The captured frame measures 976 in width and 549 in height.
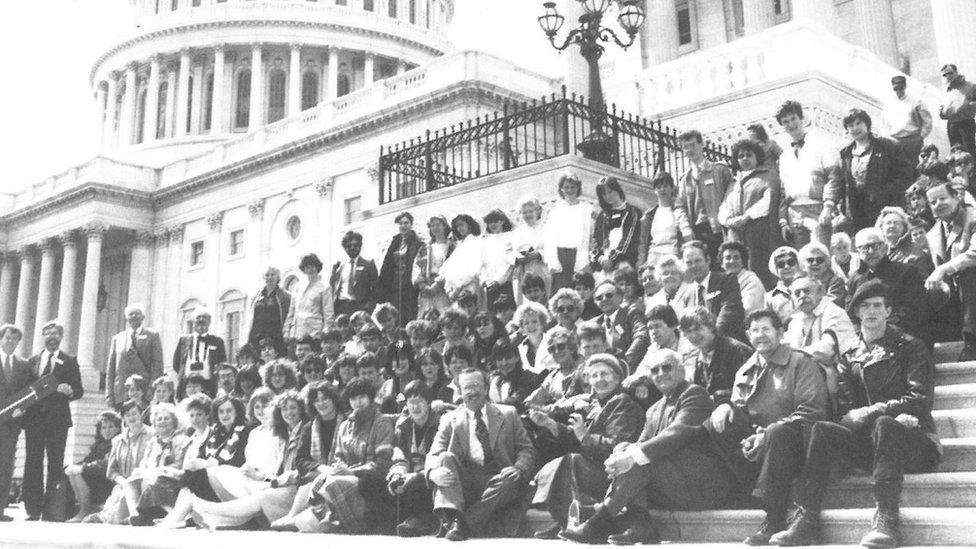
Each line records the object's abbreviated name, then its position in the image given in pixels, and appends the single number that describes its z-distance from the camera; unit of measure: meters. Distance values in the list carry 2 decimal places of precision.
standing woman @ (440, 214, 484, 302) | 12.71
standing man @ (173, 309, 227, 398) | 14.52
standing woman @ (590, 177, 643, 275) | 11.95
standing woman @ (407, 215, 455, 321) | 13.43
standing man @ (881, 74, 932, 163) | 13.22
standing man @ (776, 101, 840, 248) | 10.99
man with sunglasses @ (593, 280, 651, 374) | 8.77
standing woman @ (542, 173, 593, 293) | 12.61
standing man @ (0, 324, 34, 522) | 12.11
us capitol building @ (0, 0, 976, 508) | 22.27
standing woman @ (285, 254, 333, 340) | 14.33
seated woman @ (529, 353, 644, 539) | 7.44
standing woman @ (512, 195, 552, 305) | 12.37
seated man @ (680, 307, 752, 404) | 7.48
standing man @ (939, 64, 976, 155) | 14.22
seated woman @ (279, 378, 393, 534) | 8.68
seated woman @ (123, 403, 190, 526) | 10.67
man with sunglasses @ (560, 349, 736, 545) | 6.93
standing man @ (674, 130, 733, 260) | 11.61
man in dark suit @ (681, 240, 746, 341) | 8.45
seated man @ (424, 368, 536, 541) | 7.73
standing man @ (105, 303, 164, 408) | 14.88
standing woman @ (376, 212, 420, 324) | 13.91
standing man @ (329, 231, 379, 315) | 14.00
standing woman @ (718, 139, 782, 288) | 10.76
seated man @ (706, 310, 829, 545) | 6.47
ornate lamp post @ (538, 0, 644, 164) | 15.38
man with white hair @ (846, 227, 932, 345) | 7.79
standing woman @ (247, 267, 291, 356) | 14.73
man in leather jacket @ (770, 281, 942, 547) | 6.22
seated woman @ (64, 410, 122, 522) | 12.52
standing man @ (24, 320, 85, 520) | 12.21
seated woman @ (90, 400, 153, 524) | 11.91
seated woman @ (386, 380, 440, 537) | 8.30
